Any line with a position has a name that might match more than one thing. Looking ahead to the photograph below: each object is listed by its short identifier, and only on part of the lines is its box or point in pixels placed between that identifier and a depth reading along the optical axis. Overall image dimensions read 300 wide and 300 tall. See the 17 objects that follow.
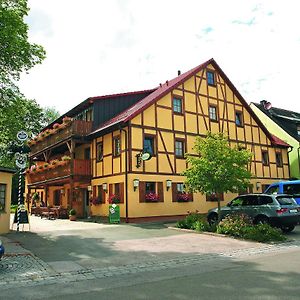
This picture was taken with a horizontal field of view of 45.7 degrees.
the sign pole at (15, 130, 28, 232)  15.48
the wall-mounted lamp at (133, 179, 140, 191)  20.66
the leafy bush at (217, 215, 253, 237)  13.95
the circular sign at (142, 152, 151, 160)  20.34
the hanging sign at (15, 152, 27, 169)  15.50
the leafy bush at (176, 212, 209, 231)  15.71
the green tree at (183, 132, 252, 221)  15.34
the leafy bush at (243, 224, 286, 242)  12.95
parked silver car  14.48
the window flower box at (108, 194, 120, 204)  20.92
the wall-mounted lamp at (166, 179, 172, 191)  22.27
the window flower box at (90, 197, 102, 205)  23.28
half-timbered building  21.36
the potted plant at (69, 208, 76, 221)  23.16
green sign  20.25
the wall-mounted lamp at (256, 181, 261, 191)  27.73
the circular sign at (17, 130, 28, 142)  15.45
